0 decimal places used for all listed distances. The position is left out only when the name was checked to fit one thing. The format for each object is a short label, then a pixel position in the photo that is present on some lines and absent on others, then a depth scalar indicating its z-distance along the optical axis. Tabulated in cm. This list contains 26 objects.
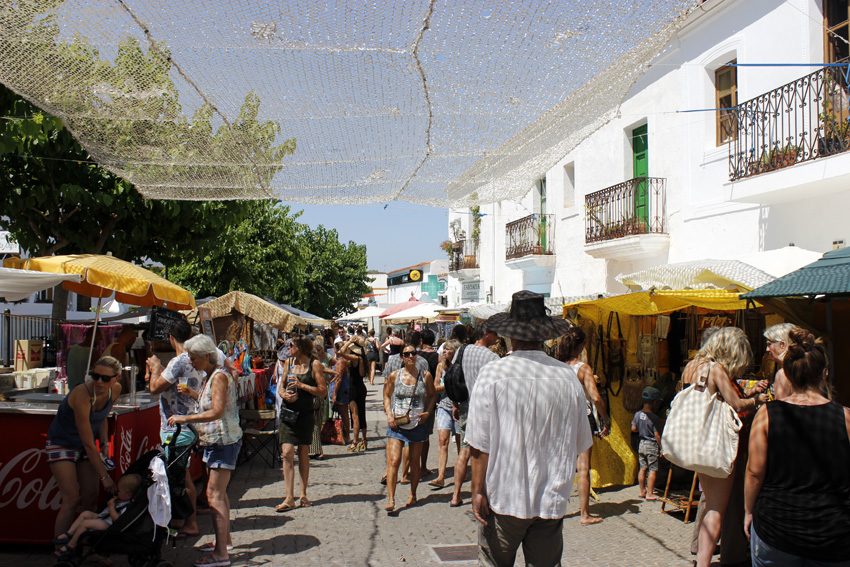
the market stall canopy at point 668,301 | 614
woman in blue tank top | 482
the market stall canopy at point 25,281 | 571
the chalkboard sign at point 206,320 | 1104
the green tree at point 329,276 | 4041
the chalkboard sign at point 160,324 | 713
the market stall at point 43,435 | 521
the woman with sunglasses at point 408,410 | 676
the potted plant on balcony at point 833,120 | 845
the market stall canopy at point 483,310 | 1408
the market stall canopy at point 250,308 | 1262
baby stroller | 457
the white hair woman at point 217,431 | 496
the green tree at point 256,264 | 2055
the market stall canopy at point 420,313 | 2051
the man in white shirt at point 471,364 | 660
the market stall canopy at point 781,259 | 684
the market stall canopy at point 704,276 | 631
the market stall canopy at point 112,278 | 660
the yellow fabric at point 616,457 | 736
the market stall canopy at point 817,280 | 455
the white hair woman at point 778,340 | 460
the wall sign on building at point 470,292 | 2795
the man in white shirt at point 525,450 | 337
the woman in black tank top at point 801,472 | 310
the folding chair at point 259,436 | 845
